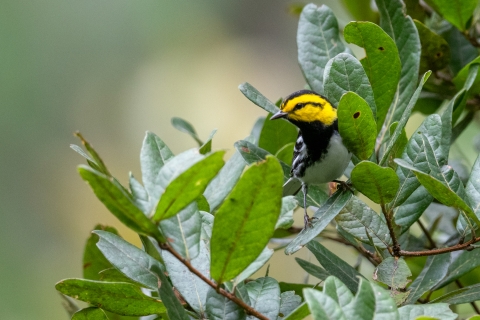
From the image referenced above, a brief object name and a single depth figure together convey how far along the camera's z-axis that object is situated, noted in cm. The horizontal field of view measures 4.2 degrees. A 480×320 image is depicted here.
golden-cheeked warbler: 292
